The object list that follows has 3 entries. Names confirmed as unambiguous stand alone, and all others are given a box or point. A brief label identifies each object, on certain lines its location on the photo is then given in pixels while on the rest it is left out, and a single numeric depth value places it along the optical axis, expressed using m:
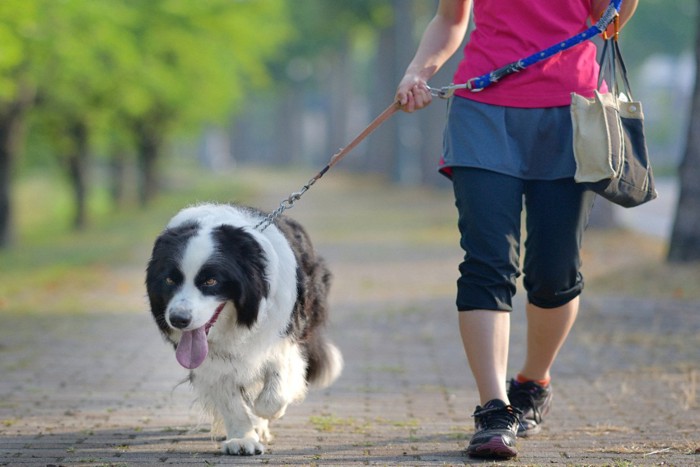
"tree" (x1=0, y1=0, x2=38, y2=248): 26.53
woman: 8.45
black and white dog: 8.41
